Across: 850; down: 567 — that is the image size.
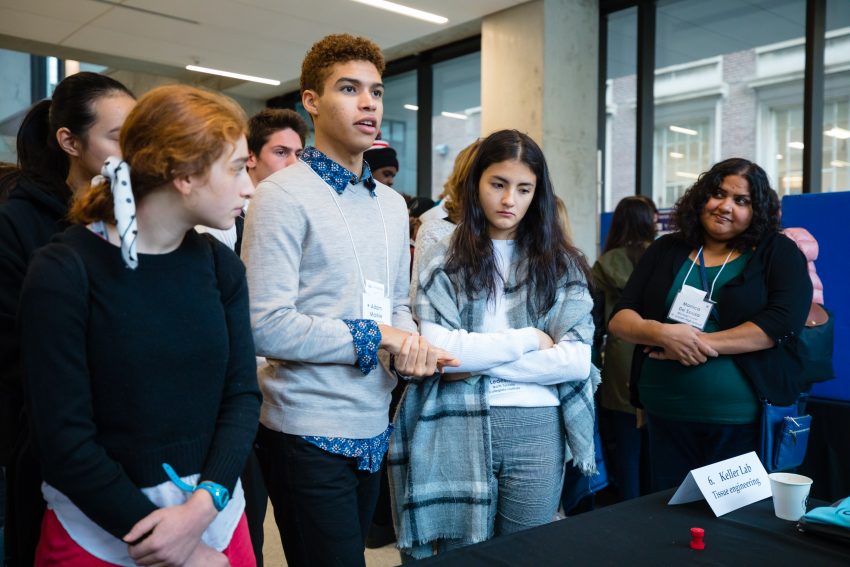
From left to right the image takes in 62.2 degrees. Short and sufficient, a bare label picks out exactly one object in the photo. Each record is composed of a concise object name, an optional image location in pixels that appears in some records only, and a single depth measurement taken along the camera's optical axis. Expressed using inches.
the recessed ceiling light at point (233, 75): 298.0
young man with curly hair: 51.2
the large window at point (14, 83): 283.3
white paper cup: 48.3
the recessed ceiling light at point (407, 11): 212.8
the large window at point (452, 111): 275.6
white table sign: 50.0
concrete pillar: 209.5
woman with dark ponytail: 45.3
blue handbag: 78.0
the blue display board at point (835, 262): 109.3
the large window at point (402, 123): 295.7
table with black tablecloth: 41.4
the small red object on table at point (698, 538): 43.4
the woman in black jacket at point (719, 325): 79.4
